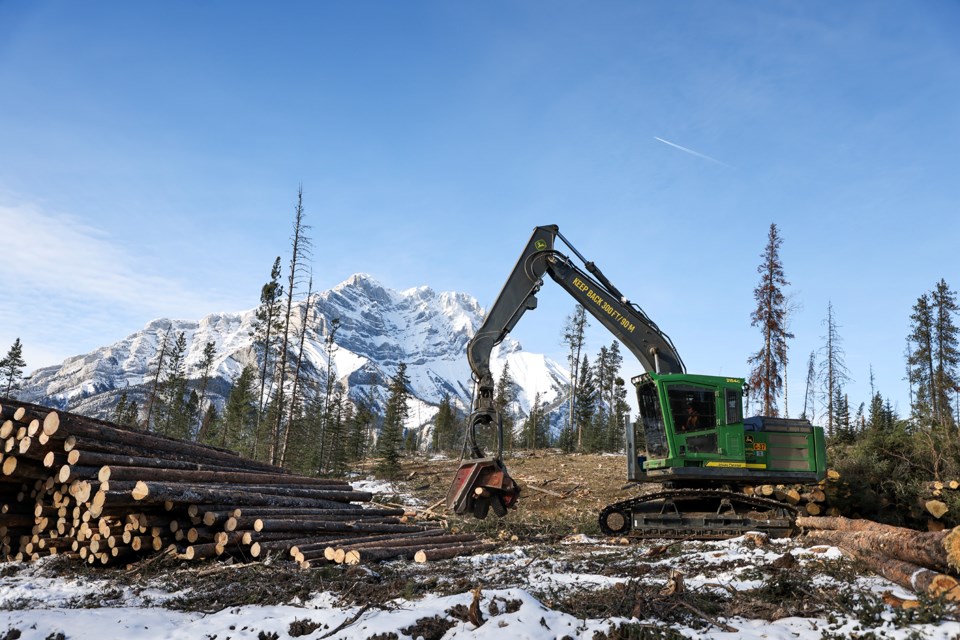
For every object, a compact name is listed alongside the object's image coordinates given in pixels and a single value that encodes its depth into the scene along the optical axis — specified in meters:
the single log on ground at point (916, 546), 6.66
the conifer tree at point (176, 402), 54.72
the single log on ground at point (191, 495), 9.29
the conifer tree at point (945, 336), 37.78
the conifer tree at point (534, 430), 56.41
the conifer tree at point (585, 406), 49.75
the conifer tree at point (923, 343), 38.22
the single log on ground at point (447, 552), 10.16
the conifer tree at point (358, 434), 51.59
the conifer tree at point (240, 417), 48.00
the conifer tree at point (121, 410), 52.11
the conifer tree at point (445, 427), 75.75
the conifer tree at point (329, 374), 43.25
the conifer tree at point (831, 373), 40.19
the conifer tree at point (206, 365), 51.94
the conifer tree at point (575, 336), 51.53
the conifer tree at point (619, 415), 54.03
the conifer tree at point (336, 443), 36.44
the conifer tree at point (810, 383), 43.86
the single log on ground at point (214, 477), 9.73
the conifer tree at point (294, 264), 28.69
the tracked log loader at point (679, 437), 13.55
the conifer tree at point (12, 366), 53.22
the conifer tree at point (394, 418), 32.97
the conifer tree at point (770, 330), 30.81
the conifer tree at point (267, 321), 34.84
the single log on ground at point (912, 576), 5.88
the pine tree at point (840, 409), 37.99
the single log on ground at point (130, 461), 9.94
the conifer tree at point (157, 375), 51.38
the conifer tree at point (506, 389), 56.51
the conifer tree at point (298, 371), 29.45
